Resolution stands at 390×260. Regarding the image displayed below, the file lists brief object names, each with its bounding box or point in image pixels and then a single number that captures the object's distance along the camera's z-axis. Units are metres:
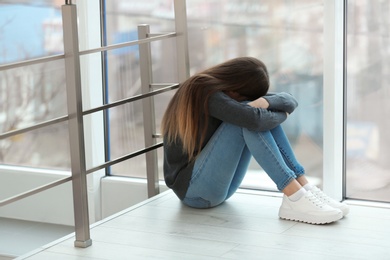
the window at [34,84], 4.66
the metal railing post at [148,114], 4.31
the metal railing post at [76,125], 3.36
